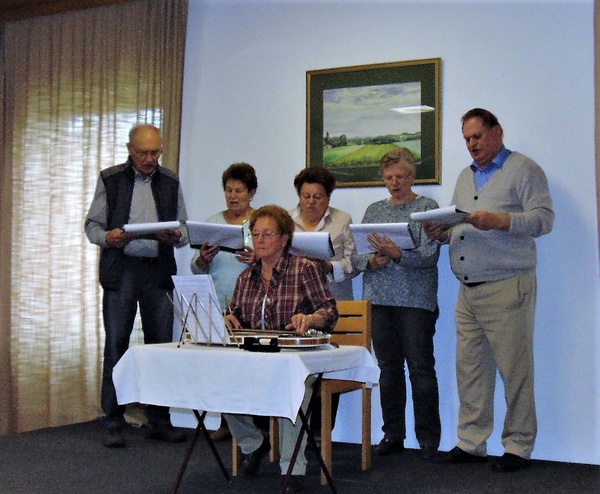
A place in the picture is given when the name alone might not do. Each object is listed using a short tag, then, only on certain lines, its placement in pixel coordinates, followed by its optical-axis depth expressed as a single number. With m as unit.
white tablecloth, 2.74
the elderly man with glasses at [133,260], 4.46
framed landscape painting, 4.60
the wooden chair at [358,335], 3.86
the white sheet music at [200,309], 2.92
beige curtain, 5.38
